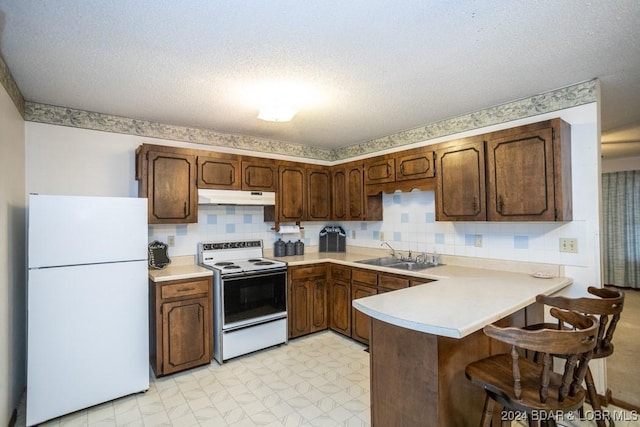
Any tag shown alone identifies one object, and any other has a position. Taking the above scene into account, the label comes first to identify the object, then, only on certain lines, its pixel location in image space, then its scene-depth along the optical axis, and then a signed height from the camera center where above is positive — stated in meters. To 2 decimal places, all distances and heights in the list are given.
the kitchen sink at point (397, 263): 3.28 -0.51
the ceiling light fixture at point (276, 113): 2.51 +0.84
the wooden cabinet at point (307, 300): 3.49 -0.93
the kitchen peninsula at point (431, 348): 1.50 -0.69
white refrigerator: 2.13 -0.60
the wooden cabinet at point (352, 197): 3.88 +0.25
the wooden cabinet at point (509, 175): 2.31 +0.32
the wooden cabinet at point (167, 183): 2.94 +0.35
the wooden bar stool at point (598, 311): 1.77 -0.55
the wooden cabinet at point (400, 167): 3.13 +0.53
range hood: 3.21 +0.23
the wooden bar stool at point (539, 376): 1.25 -0.74
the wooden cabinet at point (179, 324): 2.71 -0.94
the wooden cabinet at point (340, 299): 3.52 -0.94
